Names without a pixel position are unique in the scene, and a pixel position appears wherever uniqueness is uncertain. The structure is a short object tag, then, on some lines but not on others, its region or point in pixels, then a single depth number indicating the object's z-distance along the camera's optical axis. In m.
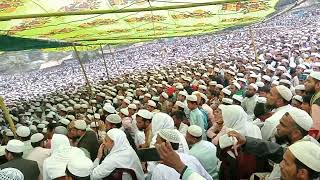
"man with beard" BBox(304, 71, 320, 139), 3.27
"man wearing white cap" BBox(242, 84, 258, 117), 4.51
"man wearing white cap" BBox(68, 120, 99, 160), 3.58
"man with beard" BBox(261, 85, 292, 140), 2.97
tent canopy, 4.11
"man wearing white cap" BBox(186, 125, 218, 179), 2.78
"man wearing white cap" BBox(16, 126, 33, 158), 3.79
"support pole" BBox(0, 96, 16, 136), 4.87
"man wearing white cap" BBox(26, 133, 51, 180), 3.22
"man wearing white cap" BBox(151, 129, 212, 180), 2.26
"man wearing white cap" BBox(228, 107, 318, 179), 2.23
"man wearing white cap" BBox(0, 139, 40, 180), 2.90
